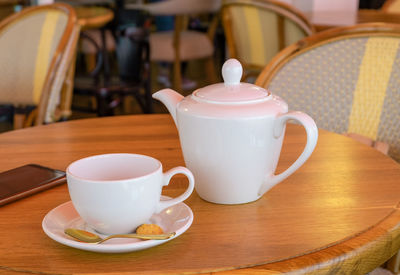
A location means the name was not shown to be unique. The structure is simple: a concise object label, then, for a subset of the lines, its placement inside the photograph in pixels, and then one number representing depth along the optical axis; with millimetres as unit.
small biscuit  954
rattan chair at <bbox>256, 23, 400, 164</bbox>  1670
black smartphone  1081
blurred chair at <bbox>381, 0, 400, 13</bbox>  3682
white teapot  1002
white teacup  931
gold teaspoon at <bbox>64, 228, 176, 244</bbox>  934
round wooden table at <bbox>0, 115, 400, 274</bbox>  918
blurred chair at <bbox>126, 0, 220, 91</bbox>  5021
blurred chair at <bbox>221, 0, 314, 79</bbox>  2886
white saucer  923
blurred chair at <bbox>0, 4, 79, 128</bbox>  2500
